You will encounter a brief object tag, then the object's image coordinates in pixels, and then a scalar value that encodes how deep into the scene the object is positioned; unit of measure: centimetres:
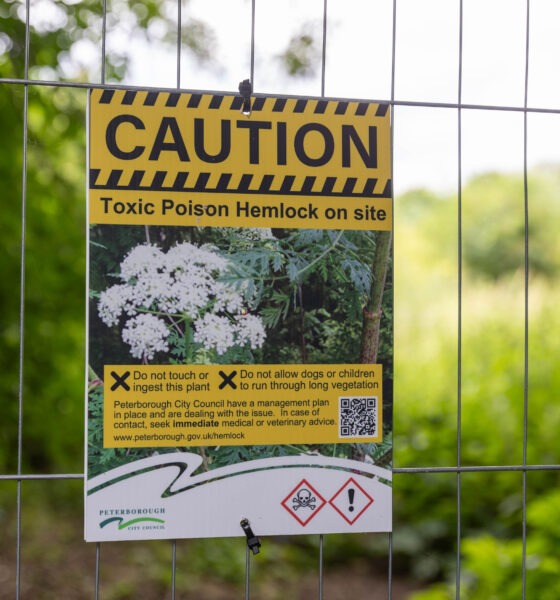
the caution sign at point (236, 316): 72
